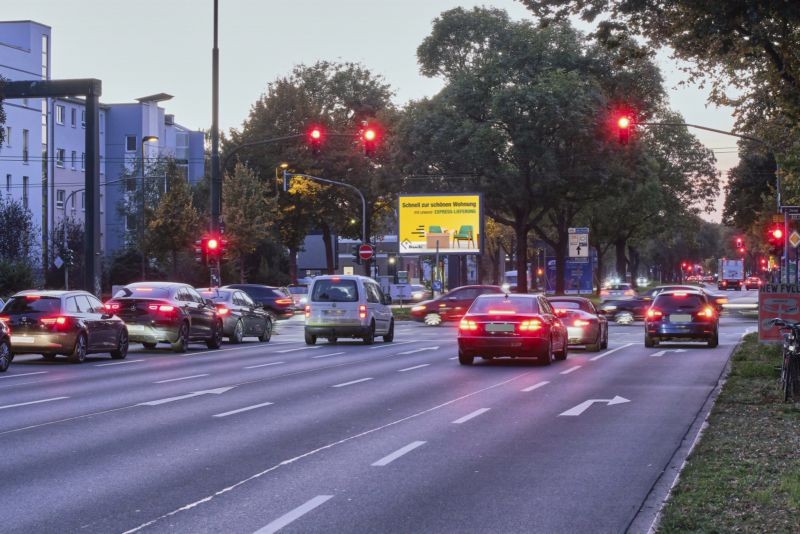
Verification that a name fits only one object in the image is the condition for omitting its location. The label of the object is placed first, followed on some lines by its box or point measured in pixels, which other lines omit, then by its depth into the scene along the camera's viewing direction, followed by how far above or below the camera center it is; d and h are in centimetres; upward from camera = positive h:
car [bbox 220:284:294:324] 5625 -101
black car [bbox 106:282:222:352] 3098 -85
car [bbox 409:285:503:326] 5178 -119
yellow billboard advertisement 6259 +256
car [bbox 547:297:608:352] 3209 -111
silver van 3478 -83
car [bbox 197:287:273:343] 3675 -113
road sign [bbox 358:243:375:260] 5766 +111
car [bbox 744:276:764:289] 14206 -60
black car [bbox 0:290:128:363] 2606 -98
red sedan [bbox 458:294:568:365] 2534 -106
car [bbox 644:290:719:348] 3319 -106
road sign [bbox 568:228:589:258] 7012 +181
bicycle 1658 -107
